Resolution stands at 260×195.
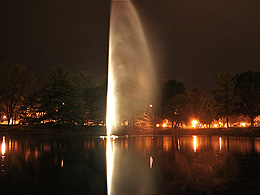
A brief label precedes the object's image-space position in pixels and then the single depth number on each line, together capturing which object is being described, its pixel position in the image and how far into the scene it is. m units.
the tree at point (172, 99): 82.88
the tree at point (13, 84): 72.75
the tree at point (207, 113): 86.25
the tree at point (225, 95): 68.31
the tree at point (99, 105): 73.06
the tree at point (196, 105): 85.07
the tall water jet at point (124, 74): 49.53
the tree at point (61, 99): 63.12
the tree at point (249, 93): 68.12
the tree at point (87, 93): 73.31
